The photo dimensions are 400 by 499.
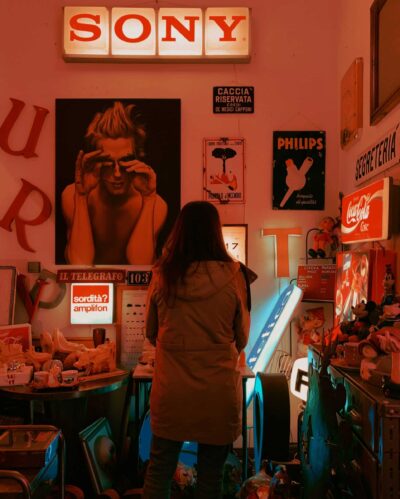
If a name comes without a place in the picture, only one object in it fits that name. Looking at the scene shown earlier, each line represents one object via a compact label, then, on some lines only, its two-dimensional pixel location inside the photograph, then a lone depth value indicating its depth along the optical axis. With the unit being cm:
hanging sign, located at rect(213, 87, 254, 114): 340
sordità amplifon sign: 334
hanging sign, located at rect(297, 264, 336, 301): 314
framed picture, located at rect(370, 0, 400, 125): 221
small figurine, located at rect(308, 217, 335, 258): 324
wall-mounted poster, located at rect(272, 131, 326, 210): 339
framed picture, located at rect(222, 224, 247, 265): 336
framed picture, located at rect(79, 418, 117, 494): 263
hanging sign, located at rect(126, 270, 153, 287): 334
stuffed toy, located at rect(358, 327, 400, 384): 149
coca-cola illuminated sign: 205
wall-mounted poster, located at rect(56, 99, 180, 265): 336
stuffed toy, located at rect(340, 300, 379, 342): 186
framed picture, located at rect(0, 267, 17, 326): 314
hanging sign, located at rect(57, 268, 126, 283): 333
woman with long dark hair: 184
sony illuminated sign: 329
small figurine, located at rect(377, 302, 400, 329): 168
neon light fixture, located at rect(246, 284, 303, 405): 300
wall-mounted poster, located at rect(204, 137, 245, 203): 340
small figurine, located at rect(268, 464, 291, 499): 201
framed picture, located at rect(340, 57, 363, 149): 283
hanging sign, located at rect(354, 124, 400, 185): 220
